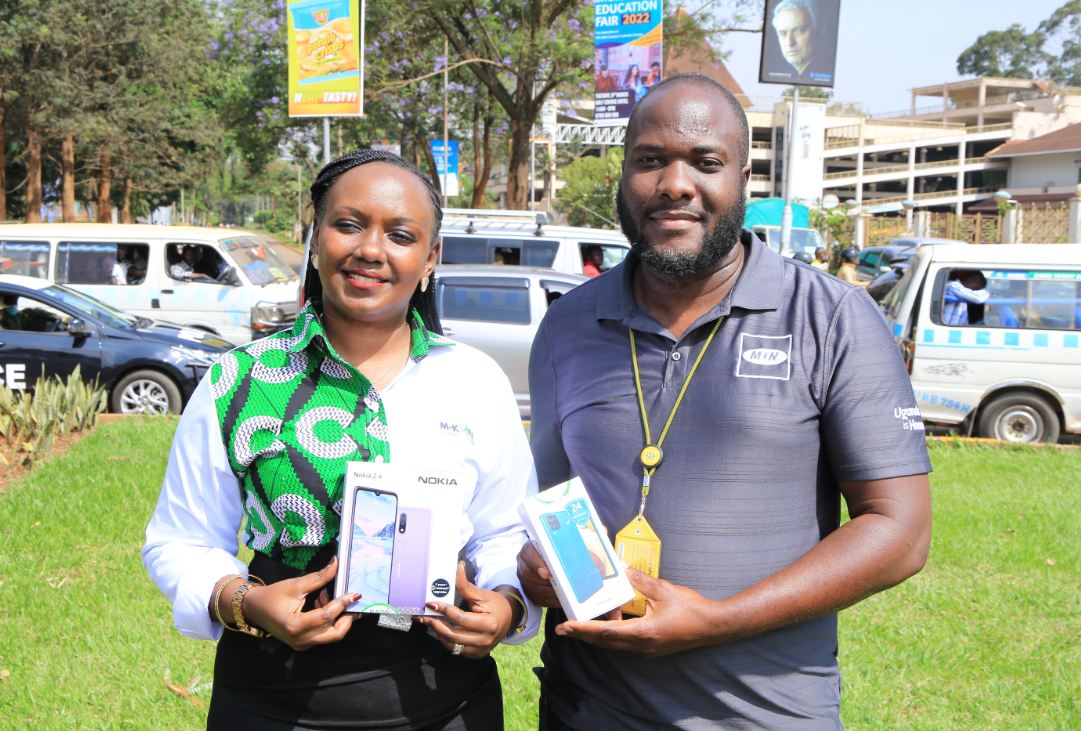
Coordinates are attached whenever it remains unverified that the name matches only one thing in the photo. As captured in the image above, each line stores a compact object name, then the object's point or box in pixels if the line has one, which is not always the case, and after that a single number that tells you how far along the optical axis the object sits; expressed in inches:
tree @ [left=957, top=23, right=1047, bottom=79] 4512.8
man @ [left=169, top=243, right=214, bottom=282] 516.7
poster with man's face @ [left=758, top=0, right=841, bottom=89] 549.6
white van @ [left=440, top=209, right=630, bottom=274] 506.9
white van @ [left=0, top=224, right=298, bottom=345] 509.4
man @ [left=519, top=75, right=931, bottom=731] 79.6
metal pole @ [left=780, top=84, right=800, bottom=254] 600.4
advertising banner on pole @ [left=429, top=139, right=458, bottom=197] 1103.0
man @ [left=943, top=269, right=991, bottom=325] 387.9
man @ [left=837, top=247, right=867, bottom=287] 628.1
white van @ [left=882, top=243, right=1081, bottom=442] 385.1
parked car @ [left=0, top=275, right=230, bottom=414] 389.1
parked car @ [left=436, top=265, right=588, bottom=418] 411.8
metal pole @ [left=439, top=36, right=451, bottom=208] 1010.0
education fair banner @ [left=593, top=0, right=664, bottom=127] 545.3
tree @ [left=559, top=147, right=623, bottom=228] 2121.1
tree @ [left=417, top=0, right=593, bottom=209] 730.2
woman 81.8
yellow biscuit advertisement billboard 580.4
